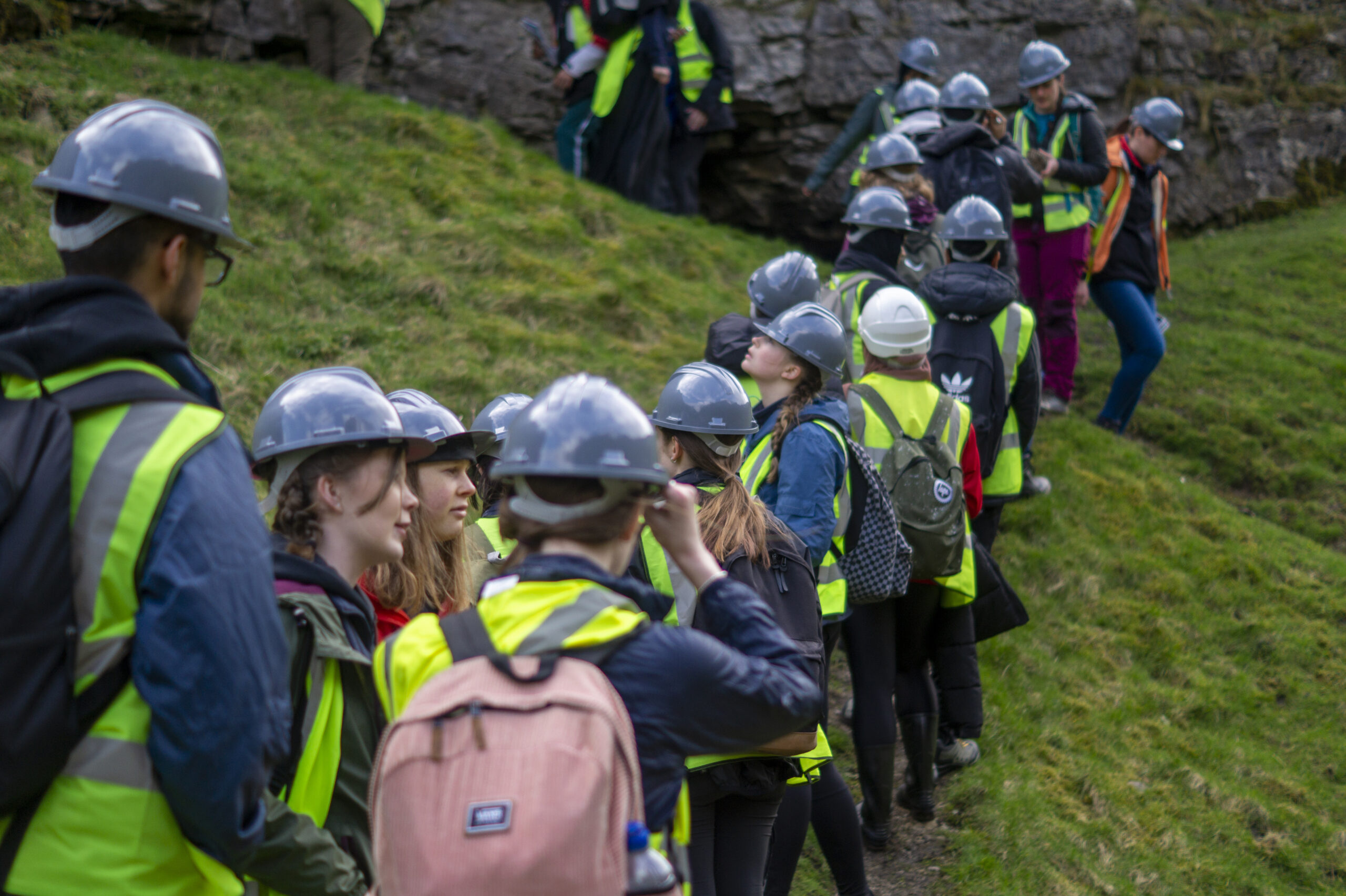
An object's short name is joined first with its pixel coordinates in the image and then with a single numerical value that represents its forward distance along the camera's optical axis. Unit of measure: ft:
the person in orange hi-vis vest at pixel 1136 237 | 27.78
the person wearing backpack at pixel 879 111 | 31.27
